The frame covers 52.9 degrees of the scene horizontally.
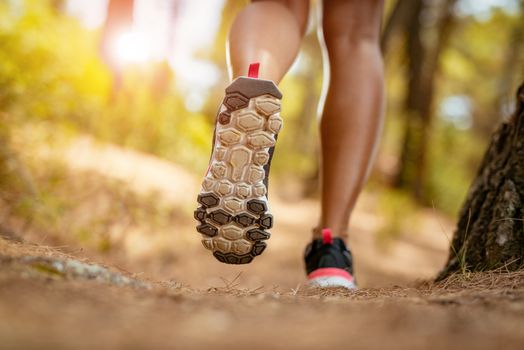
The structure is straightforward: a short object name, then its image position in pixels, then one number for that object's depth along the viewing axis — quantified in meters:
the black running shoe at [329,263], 1.39
